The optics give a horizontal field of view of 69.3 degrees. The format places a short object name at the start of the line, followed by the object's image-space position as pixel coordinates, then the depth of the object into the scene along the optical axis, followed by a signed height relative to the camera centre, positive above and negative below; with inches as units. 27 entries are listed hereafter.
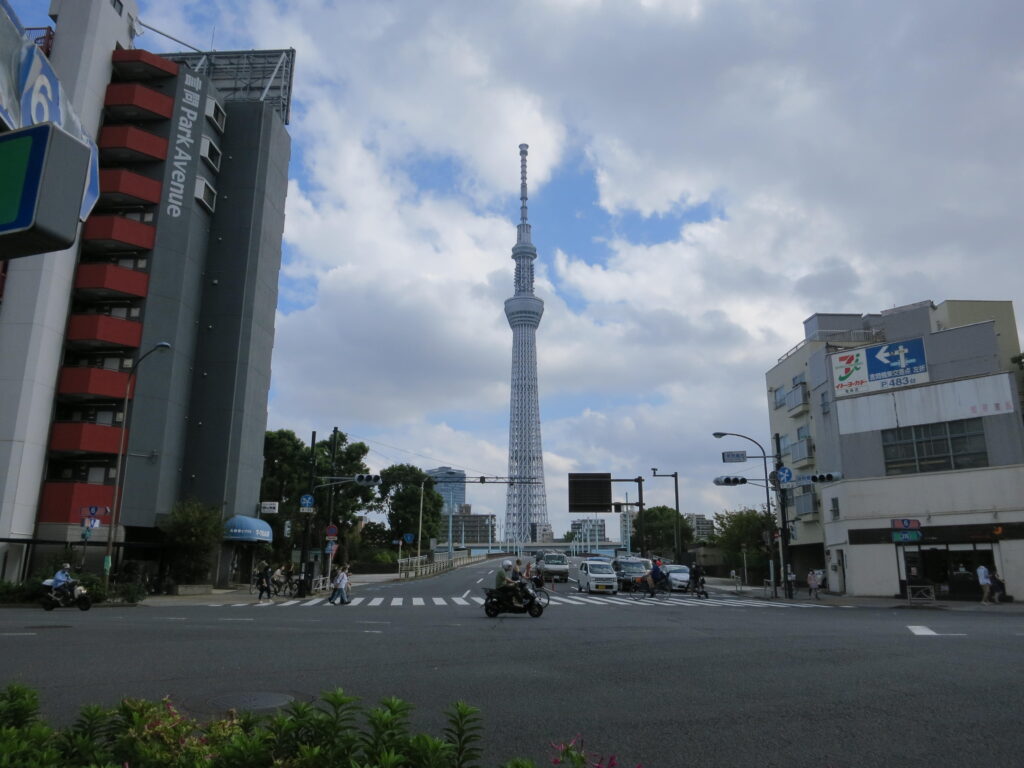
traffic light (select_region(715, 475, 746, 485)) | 1502.2 +148.8
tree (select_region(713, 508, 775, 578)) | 2337.6 +59.9
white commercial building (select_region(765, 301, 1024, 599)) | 1368.1 +194.1
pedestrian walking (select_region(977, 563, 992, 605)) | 1210.6 -38.0
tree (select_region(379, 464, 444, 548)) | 3024.1 +211.0
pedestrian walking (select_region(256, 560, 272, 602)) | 1234.6 -44.0
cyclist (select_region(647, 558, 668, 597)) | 1472.7 -41.7
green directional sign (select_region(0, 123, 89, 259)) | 125.1 +61.1
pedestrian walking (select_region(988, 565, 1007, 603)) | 1267.3 -49.0
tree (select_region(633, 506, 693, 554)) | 4681.4 +165.2
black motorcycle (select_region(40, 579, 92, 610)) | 890.9 -53.8
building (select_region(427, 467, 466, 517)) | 1951.4 +562.2
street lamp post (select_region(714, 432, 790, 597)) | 1465.8 +146.8
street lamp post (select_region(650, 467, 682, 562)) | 2281.0 +227.1
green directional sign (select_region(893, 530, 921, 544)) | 1311.5 +36.6
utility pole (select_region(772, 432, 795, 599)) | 1476.4 +72.9
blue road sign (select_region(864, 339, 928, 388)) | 1544.0 +402.8
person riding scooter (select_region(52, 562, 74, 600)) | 893.8 -40.8
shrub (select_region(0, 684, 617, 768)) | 145.9 -39.8
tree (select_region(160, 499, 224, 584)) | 1425.9 +26.8
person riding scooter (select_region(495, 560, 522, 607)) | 823.1 -38.1
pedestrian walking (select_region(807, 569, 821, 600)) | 1489.9 -53.0
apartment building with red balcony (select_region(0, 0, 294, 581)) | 1364.4 +467.9
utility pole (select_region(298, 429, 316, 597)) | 1393.9 -35.4
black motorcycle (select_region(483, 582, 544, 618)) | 816.3 -54.0
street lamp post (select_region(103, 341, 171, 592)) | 1409.9 +161.0
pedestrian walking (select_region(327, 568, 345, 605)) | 1167.6 -56.0
